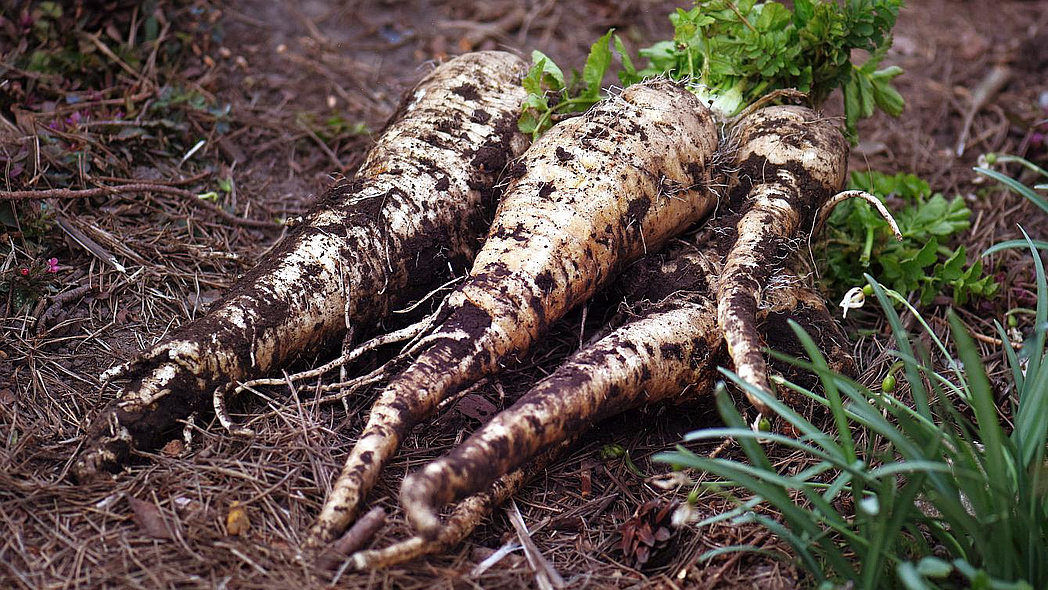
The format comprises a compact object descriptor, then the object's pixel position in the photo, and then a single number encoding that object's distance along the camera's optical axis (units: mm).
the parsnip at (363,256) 2092
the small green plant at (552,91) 2680
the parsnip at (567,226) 2137
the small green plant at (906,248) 2834
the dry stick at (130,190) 2469
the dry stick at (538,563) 1855
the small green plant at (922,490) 1573
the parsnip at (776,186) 2264
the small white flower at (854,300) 2166
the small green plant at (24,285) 2402
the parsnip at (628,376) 1811
